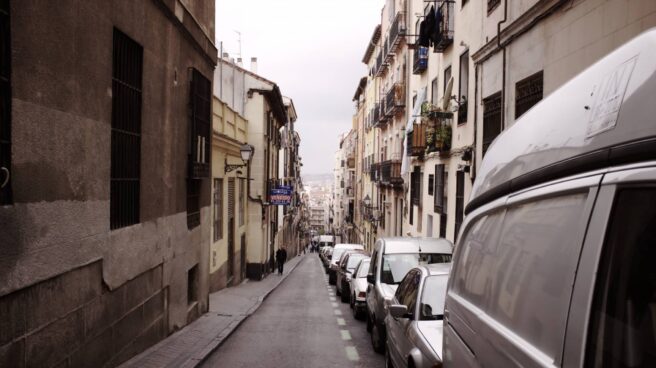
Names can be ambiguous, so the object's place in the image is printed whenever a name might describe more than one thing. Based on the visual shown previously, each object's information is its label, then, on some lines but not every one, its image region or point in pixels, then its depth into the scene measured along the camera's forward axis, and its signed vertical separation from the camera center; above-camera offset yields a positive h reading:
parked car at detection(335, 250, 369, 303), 17.61 -3.08
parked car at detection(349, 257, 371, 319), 13.54 -2.78
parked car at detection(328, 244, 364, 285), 24.83 -3.86
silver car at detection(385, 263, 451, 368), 5.75 -1.66
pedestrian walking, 31.06 -4.62
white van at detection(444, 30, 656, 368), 1.82 -0.19
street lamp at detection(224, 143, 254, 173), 18.80 +0.72
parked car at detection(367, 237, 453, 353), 10.67 -1.63
